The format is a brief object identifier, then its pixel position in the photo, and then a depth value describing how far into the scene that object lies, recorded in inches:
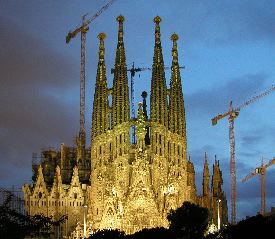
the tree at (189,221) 2783.0
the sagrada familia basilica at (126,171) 3747.5
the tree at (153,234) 2719.0
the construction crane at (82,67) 4393.9
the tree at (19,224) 1453.0
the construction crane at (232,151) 4443.2
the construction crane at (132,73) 4324.6
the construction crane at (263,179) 4186.5
